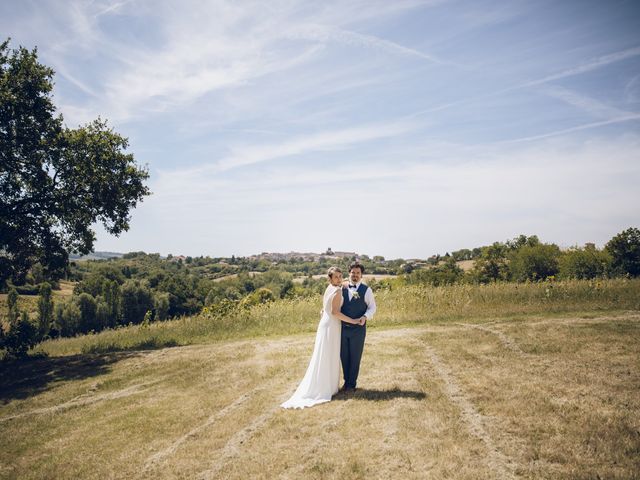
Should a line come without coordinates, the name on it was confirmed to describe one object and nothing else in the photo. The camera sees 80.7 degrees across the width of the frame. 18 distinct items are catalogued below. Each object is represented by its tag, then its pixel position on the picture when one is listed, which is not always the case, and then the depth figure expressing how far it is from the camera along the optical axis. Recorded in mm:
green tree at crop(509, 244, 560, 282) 45656
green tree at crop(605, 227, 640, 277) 34469
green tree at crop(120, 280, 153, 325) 85188
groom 8523
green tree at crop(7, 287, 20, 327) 64375
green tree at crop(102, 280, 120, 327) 83062
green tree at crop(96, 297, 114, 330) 82625
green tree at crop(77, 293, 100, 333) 81312
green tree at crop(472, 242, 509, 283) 49969
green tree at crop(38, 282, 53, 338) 65688
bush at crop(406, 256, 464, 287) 47594
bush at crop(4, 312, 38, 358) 17609
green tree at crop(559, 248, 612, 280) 35938
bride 8297
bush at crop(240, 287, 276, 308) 20675
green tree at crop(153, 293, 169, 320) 84688
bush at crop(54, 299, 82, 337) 78688
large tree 16141
